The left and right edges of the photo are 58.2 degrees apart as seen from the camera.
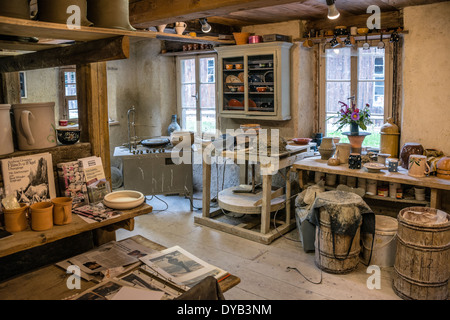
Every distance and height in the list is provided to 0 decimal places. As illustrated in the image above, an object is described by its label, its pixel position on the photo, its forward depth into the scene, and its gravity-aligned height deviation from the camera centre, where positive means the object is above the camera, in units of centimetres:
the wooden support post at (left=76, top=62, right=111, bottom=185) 239 +4
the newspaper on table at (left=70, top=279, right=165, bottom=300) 177 -81
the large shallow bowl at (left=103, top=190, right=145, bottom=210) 209 -46
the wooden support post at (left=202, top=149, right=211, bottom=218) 480 -94
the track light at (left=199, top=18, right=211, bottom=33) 448 +93
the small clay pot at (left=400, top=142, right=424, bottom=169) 398 -44
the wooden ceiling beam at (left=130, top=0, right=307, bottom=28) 309 +87
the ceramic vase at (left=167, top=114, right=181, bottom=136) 620 -23
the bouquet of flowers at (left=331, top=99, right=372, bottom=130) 423 -10
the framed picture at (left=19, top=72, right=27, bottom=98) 557 +42
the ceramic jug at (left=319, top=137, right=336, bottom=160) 435 -43
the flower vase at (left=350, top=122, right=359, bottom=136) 429 -22
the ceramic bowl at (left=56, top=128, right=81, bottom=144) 230 -13
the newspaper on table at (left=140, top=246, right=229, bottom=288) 197 -80
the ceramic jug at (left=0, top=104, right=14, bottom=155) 201 -8
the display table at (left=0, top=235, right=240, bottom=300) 185 -82
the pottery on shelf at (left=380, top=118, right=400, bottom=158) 435 -34
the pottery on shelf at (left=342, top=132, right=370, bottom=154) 432 -35
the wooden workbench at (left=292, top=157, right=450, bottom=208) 352 -64
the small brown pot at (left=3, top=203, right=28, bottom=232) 183 -48
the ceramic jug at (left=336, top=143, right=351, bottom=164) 421 -45
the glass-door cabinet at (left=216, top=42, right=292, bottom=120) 496 +36
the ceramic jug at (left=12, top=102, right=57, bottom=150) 209 -6
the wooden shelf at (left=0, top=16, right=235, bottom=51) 166 +37
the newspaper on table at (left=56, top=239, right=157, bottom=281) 202 -79
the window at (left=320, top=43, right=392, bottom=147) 466 +29
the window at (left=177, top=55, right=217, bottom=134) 605 +27
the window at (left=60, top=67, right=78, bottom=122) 594 +28
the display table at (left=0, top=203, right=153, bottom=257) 171 -54
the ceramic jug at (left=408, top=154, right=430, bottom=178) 365 -55
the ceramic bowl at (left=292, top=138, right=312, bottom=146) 477 -38
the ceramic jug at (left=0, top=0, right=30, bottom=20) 166 +43
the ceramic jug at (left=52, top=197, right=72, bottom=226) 192 -47
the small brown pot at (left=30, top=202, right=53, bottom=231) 184 -48
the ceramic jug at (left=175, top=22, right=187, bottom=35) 473 +97
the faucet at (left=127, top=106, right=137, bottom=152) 661 -18
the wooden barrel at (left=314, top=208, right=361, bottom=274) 350 -123
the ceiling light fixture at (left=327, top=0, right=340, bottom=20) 358 +88
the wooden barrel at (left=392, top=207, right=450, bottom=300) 297 -114
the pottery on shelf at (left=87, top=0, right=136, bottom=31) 195 +47
